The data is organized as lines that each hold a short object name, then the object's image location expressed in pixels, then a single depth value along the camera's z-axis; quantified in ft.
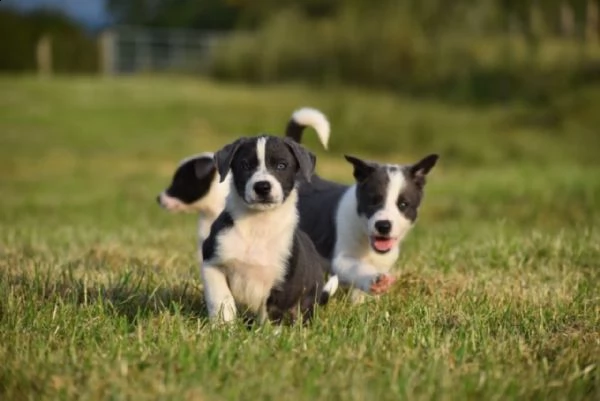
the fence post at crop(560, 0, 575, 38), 90.55
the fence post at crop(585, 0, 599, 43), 88.25
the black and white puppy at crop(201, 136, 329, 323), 16.63
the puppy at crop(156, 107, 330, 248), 25.58
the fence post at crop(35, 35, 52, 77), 121.49
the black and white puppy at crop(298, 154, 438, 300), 20.53
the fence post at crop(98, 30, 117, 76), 126.00
